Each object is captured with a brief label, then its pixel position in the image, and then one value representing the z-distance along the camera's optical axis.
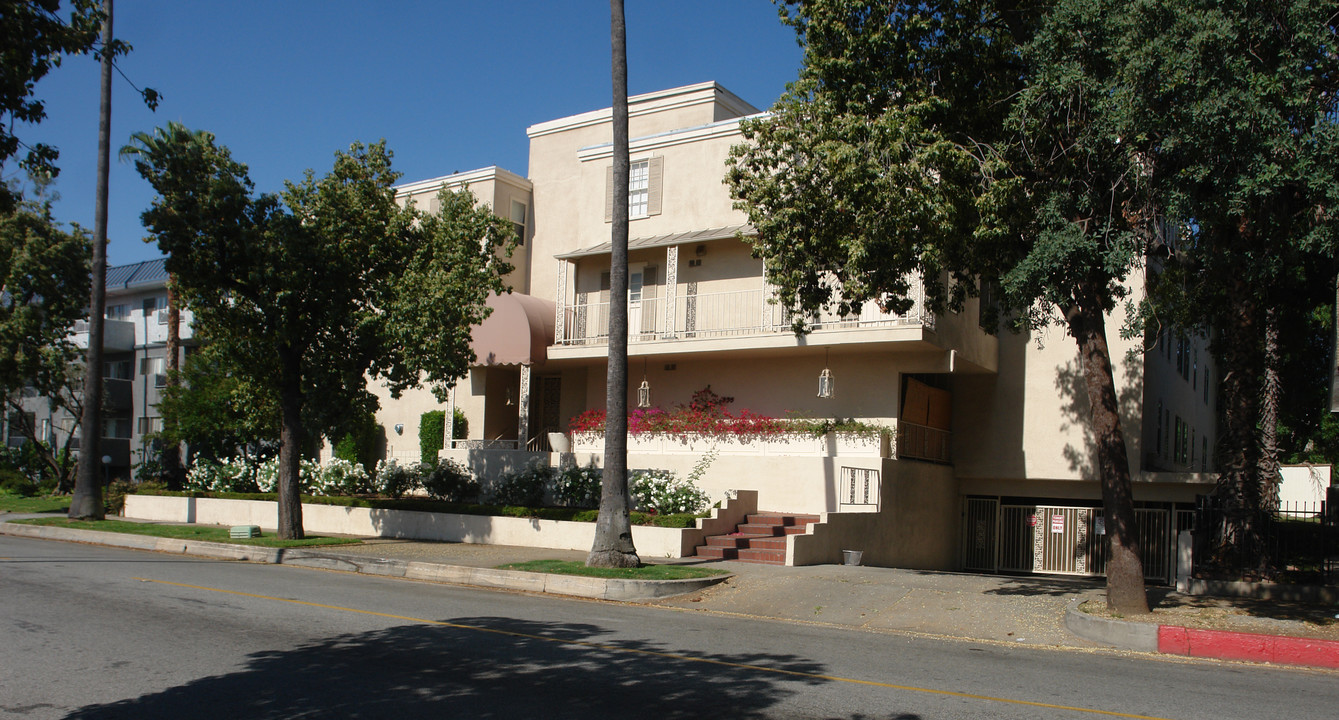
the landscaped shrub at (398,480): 23.81
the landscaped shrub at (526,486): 20.75
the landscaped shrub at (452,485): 22.59
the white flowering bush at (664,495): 18.84
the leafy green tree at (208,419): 27.28
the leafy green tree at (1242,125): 9.79
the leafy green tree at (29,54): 7.03
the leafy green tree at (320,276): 17.42
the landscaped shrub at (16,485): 36.12
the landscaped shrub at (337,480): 24.62
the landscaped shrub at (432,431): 26.41
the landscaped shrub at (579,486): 19.98
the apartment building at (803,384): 20.56
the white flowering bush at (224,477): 26.50
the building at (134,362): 42.94
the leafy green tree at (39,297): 32.00
